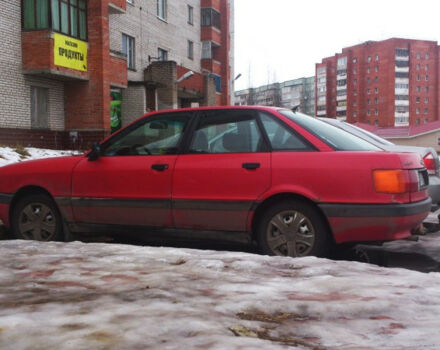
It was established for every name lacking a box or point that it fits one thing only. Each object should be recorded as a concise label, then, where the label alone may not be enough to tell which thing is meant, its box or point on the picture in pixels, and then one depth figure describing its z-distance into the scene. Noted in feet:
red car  13.34
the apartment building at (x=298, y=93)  422.82
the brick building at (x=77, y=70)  55.93
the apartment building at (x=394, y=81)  309.63
